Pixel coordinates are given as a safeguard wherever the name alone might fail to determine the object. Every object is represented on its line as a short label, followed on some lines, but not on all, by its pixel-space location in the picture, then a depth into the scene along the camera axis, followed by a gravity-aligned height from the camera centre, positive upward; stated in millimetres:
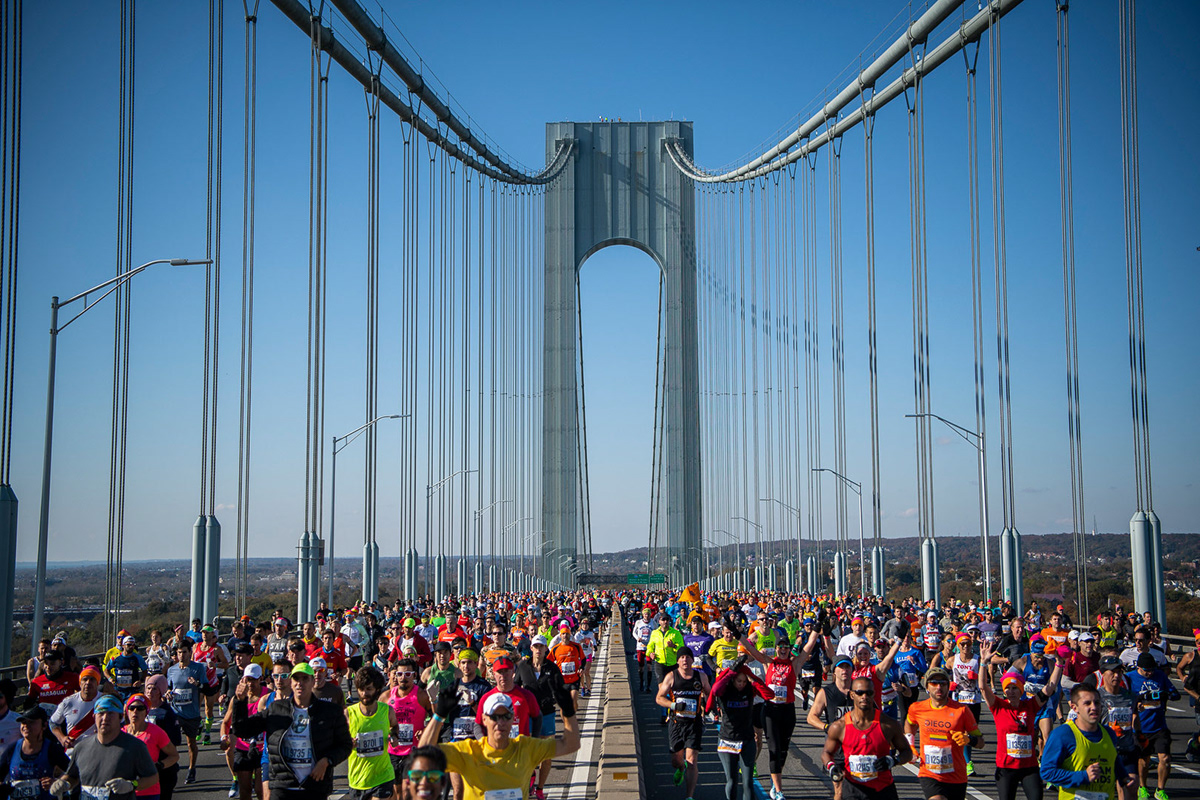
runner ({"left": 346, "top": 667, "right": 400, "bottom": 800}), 7926 -1353
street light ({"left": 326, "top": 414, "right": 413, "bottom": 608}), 30503 +676
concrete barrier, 8203 -1815
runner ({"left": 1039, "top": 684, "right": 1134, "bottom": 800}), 7477 -1420
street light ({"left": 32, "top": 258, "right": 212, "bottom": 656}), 16219 +906
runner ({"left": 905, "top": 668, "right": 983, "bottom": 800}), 7977 -1419
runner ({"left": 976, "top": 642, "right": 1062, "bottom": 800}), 8562 -1547
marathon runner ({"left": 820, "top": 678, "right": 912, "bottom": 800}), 7582 -1382
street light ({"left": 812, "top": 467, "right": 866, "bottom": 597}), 44675 +1010
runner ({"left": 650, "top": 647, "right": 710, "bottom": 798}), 10336 -1497
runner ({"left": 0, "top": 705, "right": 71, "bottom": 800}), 7617 -1400
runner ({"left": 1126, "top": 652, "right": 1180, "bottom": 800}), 10336 -1667
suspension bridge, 21734 +6978
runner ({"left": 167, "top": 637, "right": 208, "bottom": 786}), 12164 -1580
